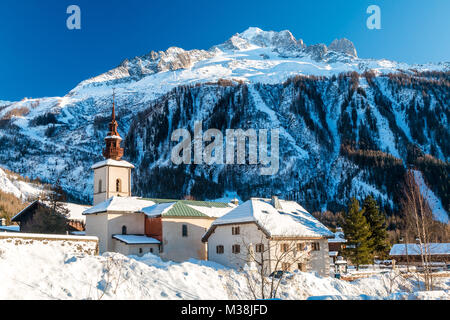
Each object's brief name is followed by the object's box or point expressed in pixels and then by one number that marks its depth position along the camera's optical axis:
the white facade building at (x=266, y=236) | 37.06
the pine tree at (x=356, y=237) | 45.50
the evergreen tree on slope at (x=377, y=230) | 53.47
